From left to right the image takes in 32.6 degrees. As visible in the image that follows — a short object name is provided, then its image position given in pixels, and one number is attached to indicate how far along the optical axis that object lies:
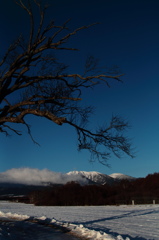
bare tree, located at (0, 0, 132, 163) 8.24
